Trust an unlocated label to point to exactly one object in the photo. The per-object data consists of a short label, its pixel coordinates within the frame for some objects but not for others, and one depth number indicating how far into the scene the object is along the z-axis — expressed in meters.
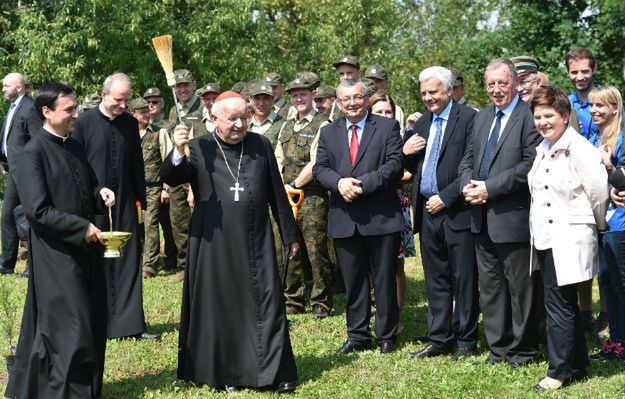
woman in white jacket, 7.01
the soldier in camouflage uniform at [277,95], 11.95
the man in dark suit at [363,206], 8.55
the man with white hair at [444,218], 8.27
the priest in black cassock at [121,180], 9.23
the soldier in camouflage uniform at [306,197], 10.34
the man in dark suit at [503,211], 7.68
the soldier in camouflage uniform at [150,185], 13.25
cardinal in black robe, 7.49
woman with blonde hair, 7.80
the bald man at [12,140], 12.78
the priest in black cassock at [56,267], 6.70
